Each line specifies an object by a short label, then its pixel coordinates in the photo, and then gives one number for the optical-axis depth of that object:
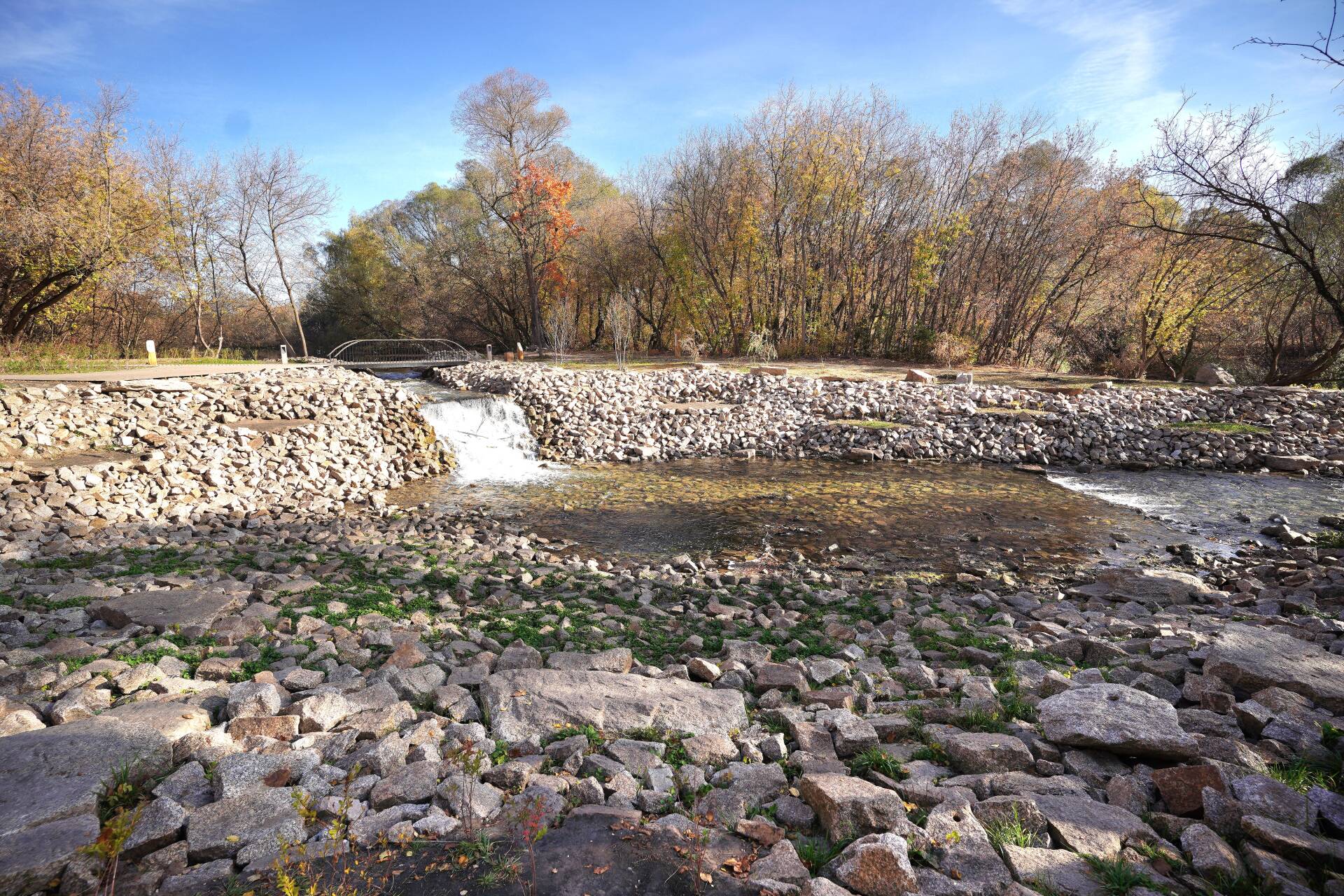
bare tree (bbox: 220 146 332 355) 22.20
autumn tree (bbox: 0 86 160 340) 13.09
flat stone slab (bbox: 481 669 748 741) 2.63
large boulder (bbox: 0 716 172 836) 1.87
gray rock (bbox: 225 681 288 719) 2.54
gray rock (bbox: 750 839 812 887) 1.76
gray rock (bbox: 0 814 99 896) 1.60
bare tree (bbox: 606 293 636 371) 17.92
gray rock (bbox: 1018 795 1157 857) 1.81
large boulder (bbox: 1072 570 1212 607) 4.79
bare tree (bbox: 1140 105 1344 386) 10.84
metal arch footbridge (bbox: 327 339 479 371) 27.14
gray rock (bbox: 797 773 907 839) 1.91
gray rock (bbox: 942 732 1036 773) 2.29
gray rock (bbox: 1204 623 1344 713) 2.67
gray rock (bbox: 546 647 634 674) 3.25
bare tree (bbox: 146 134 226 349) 18.56
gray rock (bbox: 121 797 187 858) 1.78
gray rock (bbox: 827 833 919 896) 1.68
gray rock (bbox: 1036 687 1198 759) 2.25
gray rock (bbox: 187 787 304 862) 1.79
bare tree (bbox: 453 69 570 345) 23.22
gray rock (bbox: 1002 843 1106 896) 1.65
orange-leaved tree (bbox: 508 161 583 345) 23.88
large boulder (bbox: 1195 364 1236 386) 15.22
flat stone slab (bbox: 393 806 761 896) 1.75
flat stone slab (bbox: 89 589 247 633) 3.57
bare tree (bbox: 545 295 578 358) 22.92
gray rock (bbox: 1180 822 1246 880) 1.66
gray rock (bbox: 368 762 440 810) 2.06
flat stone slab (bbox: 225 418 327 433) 8.94
